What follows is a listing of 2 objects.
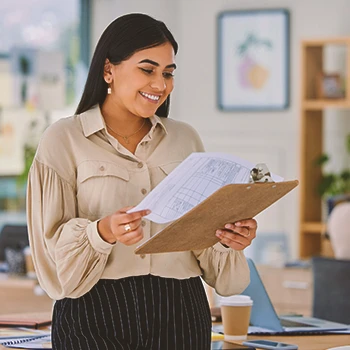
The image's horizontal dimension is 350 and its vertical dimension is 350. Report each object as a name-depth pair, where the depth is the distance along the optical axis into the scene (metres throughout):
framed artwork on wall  9.18
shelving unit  8.17
